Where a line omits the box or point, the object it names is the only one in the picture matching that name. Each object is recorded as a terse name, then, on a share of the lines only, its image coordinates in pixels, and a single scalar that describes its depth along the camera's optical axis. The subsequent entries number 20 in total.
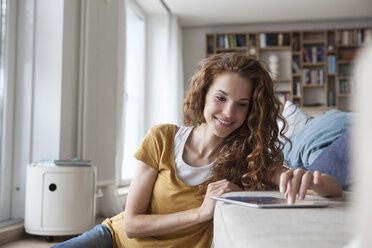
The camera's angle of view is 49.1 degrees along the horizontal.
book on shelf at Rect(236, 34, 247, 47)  6.38
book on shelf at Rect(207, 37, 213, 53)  6.55
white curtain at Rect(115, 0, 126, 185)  3.91
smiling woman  1.27
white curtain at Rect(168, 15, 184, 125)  5.83
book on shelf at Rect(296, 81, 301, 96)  6.25
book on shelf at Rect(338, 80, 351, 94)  6.13
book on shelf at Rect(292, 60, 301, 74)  6.30
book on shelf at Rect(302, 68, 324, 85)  6.21
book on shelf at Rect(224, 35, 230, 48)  6.42
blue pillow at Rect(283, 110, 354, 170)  1.63
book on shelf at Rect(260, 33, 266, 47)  6.31
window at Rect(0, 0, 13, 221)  2.70
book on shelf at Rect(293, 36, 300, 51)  6.29
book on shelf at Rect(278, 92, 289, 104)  6.23
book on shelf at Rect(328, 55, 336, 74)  6.16
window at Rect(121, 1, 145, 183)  5.10
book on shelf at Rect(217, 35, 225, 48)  6.46
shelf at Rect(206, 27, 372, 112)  6.14
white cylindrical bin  2.41
